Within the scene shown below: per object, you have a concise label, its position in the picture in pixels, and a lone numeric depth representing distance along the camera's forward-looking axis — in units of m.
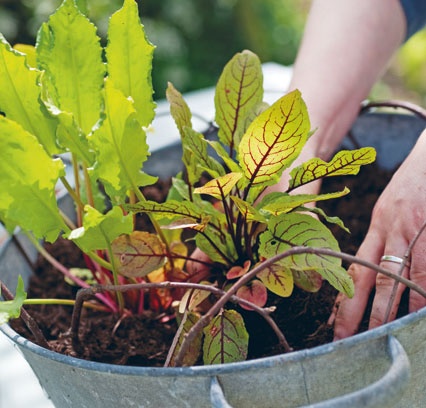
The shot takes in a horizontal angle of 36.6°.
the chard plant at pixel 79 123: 0.55
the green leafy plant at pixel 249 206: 0.57
